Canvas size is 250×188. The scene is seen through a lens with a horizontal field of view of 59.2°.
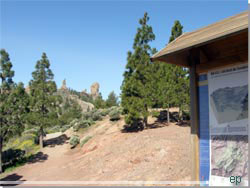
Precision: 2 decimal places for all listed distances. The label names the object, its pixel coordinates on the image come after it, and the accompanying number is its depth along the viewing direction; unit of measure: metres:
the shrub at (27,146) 25.24
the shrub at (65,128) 35.19
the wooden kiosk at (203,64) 4.56
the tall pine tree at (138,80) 20.70
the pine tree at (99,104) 47.51
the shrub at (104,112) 34.22
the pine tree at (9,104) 18.22
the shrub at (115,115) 28.08
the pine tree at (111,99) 46.39
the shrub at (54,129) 40.28
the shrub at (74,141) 24.47
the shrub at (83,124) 31.06
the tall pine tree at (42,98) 24.02
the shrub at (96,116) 33.14
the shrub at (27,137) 30.37
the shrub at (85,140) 23.50
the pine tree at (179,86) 19.75
